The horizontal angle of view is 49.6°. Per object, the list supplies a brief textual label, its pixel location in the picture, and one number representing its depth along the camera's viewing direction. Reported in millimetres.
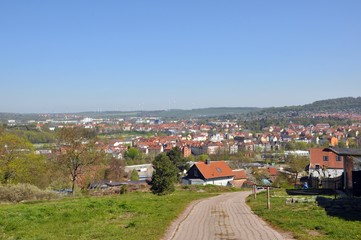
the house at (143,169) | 68200
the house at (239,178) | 47544
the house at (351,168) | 15258
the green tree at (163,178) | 27062
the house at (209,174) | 46156
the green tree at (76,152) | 29609
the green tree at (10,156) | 29344
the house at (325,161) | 41719
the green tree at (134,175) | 57512
